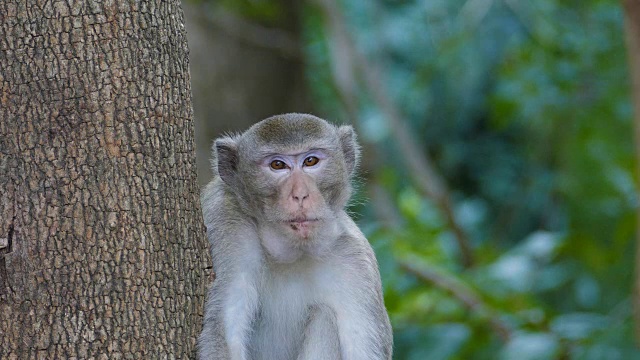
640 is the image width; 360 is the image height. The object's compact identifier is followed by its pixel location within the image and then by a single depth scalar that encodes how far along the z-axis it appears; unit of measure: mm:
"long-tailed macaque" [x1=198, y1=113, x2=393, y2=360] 7602
